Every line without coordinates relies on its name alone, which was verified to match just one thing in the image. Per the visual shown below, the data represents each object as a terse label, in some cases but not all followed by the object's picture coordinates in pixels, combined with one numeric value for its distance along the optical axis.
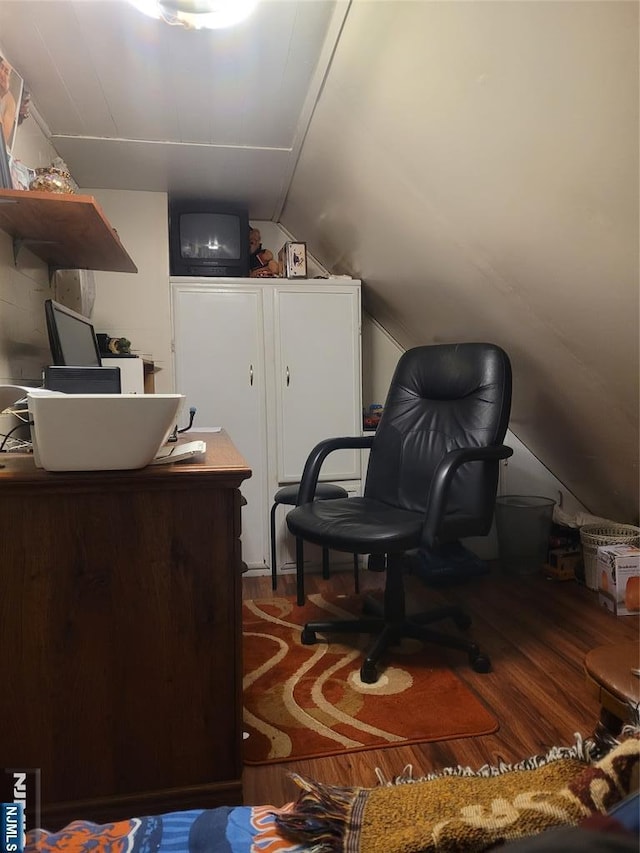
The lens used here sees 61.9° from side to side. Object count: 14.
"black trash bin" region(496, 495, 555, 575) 2.79
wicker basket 2.53
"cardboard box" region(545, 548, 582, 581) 2.75
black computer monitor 1.59
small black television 2.97
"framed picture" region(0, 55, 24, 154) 1.65
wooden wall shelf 1.48
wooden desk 1.10
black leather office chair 1.73
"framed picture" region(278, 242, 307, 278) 2.88
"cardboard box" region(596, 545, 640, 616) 2.33
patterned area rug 1.51
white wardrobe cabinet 2.84
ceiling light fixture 1.49
